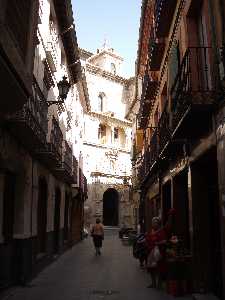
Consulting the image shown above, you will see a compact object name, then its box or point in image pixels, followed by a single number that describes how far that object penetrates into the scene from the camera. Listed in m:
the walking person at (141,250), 12.20
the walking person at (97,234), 16.92
